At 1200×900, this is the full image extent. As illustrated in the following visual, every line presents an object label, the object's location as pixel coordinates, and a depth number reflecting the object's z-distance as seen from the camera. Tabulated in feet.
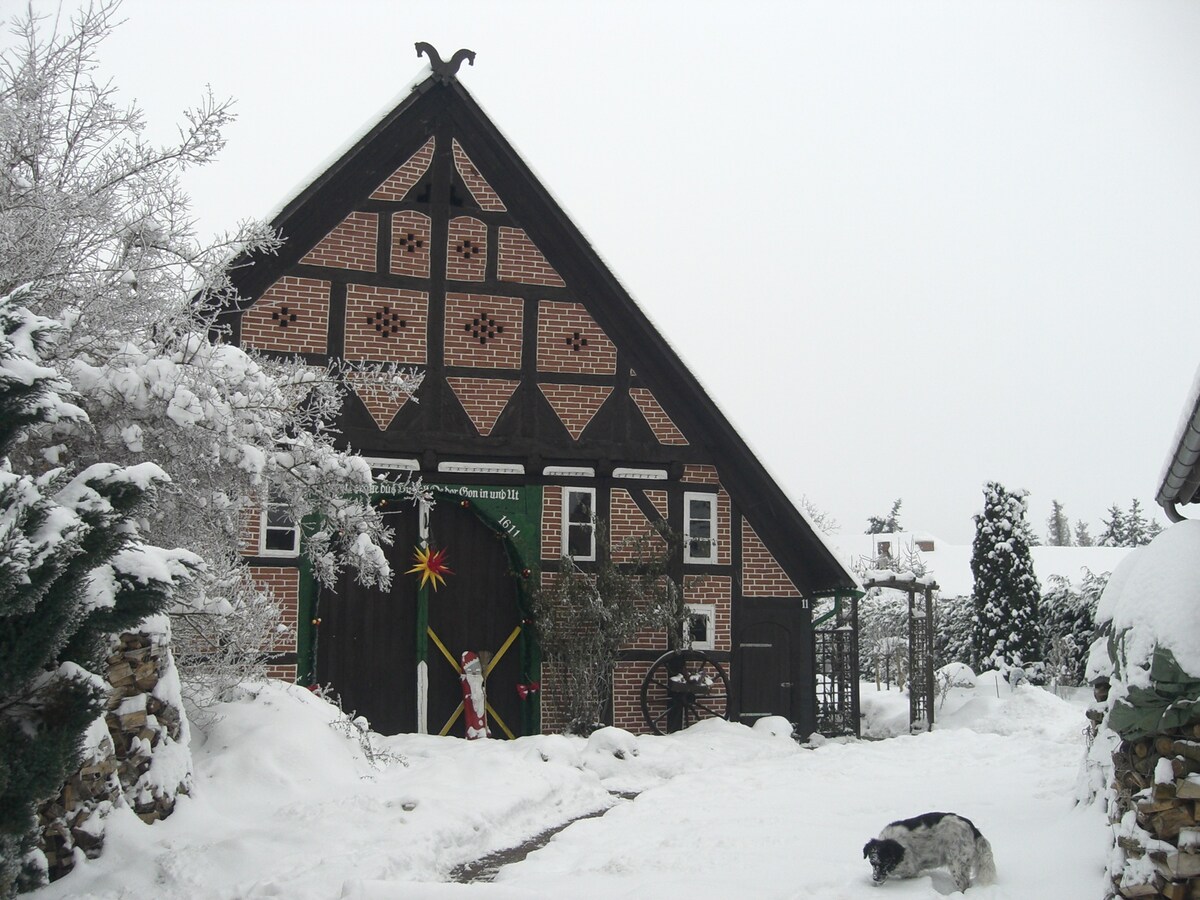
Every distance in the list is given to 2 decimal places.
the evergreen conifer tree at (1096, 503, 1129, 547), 182.51
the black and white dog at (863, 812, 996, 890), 19.06
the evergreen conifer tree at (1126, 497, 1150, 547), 154.53
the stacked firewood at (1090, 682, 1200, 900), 16.63
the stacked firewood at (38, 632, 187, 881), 18.10
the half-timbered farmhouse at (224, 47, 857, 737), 40.93
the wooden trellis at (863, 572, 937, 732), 49.67
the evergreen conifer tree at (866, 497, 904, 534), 211.61
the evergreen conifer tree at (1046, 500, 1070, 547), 278.67
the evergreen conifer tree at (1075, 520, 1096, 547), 302.99
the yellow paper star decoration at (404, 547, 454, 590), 41.24
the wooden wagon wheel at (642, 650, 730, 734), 42.47
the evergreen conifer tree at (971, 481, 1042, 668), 68.13
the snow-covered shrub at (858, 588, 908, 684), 91.45
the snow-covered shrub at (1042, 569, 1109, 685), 68.80
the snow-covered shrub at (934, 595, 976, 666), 77.01
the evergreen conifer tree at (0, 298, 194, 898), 15.64
